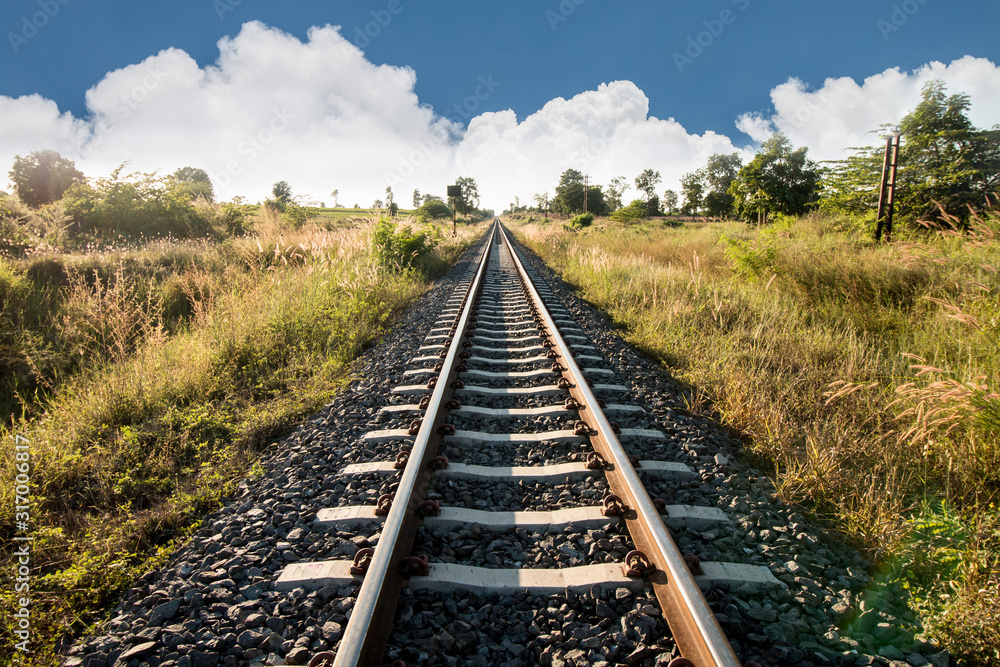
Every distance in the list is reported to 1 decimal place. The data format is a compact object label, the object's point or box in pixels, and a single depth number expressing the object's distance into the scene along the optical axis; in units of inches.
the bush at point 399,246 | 442.6
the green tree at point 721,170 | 3265.3
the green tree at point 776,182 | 1550.2
